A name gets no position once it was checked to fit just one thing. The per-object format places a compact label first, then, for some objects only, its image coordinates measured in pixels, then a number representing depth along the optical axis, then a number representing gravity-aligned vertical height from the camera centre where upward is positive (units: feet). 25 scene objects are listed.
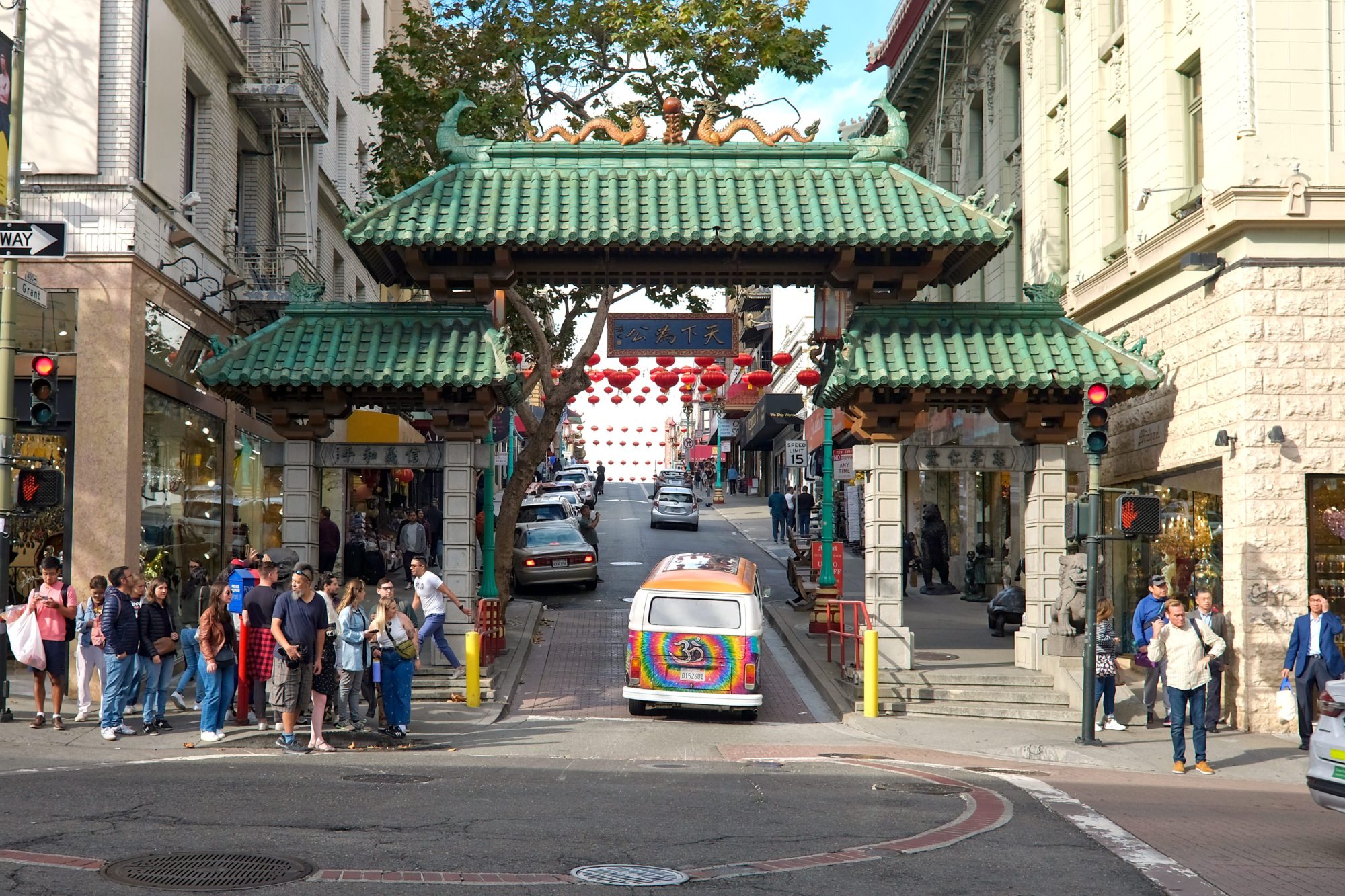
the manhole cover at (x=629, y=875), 26.91 -8.17
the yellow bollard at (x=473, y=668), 54.60 -7.26
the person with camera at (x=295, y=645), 44.27 -5.13
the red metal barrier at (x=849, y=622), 58.85 -6.29
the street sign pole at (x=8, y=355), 48.70 +5.69
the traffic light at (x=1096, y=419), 49.19 +3.39
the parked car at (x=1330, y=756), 30.71 -6.23
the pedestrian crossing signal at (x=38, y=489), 47.73 +0.44
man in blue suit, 47.96 -5.77
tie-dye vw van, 54.13 -6.30
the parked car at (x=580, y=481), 185.83 +3.71
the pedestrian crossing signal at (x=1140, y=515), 47.19 -0.36
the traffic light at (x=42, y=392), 47.19 +4.11
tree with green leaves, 79.82 +28.91
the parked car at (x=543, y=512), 115.31 -0.84
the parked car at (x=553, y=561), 96.94 -4.56
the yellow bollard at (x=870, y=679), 53.88 -7.53
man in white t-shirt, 56.34 -4.55
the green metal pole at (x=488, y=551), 65.21 -2.58
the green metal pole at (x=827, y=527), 80.12 -1.49
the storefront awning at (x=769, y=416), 204.03 +15.28
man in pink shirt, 49.37 -4.82
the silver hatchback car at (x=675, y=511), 162.30 -1.00
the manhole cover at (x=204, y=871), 25.32 -7.78
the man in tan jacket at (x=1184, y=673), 45.24 -6.08
